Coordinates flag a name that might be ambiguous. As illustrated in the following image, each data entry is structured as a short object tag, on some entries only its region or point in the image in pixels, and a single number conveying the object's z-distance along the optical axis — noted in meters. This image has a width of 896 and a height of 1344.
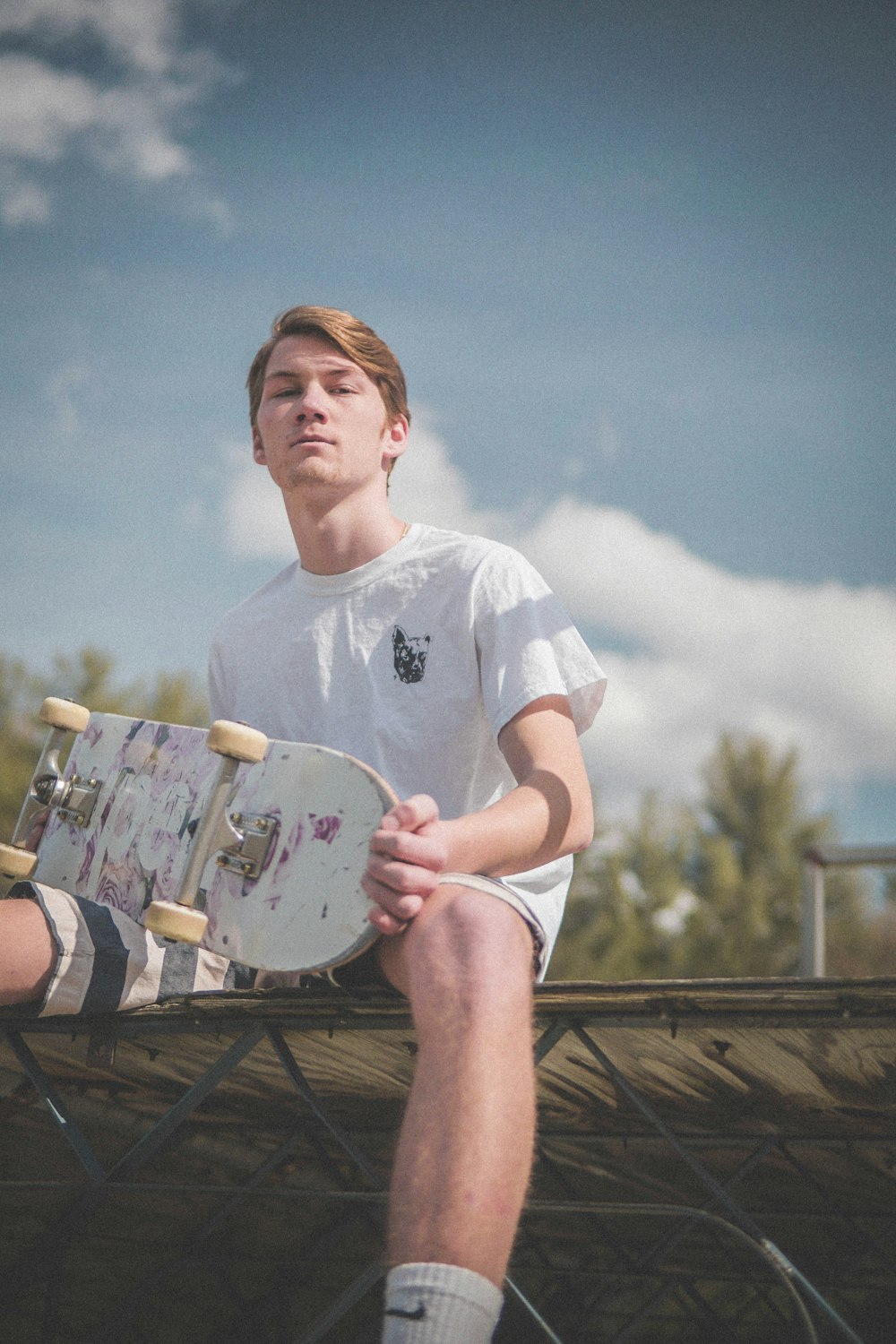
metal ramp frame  1.67
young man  1.14
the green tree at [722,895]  22.42
